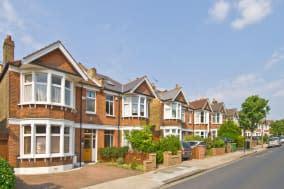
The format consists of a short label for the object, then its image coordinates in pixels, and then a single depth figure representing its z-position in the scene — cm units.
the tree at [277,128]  10769
